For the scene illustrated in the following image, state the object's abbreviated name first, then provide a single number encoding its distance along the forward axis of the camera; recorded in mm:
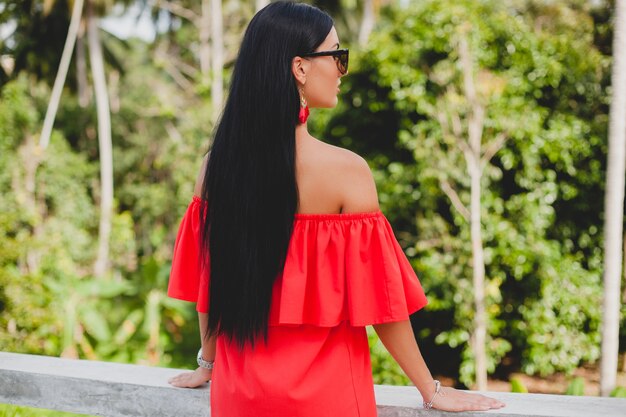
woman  1144
